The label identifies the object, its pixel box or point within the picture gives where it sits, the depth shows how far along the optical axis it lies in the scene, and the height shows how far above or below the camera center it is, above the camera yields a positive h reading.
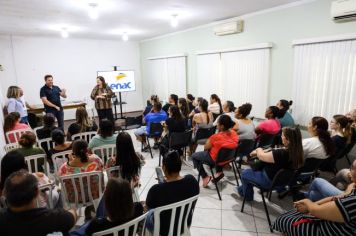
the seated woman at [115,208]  1.33 -0.71
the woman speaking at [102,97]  5.63 -0.46
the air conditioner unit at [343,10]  3.04 +0.83
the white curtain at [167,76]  6.79 +0.02
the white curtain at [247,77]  4.53 -0.02
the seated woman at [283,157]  2.24 -0.76
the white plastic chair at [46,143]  3.12 -0.85
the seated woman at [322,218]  1.43 -0.95
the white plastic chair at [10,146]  2.95 -0.82
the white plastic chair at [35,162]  2.41 -0.84
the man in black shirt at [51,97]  5.15 -0.41
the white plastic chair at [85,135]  3.40 -0.81
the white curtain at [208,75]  5.56 +0.04
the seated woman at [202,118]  4.04 -0.69
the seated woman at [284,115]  3.79 -0.61
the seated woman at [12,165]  1.90 -0.67
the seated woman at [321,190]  1.95 -0.94
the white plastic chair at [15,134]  3.39 -0.77
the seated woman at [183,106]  4.51 -0.54
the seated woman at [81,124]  3.49 -0.68
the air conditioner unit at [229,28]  4.79 +0.98
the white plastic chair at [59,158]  2.54 -0.86
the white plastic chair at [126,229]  1.28 -0.81
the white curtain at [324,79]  3.29 -0.05
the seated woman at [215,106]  4.77 -0.58
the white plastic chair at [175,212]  1.53 -0.88
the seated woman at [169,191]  1.68 -0.79
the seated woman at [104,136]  2.86 -0.69
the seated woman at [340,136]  2.71 -0.68
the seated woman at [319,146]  2.40 -0.69
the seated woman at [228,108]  4.21 -0.54
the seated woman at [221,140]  2.88 -0.75
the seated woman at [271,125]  3.53 -0.70
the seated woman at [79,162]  2.15 -0.76
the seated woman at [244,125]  3.41 -0.68
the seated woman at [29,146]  2.50 -0.70
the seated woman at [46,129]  3.39 -0.70
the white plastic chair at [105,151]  2.78 -0.85
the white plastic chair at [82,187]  2.07 -0.95
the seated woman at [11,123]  3.44 -0.63
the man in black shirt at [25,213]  1.23 -0.70
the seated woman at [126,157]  2.28 -0.74
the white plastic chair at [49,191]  1.87 -0.88
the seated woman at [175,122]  3.70 -0.68
